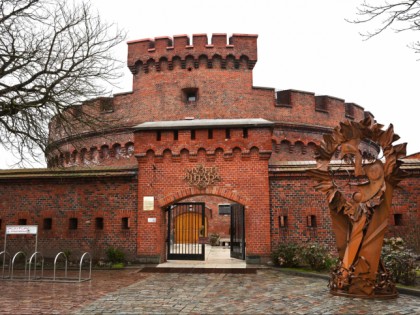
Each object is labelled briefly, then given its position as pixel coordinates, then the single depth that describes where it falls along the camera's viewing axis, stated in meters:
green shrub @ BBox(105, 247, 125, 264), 13.73
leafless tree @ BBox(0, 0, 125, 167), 11.12
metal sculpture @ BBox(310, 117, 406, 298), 8.23
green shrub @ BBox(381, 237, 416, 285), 9.17
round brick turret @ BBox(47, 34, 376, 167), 21.27
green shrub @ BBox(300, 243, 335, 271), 11.88
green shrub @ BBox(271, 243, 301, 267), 12.70
